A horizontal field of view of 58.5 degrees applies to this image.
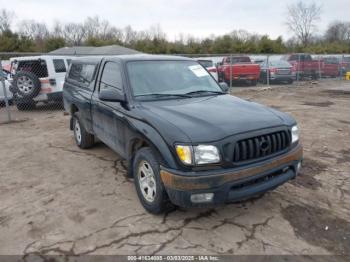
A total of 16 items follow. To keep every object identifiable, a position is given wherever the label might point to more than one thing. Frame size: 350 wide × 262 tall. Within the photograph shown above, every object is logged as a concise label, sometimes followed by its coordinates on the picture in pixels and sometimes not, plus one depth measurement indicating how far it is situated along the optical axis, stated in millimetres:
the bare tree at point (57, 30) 69988
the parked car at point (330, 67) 21750
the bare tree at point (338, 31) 71625
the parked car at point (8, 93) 11117
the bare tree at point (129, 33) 59406
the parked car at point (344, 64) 21969
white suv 10133
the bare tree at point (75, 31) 69625
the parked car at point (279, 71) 18297
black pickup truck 2939
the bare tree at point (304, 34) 70375
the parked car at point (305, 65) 19906
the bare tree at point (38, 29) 68775
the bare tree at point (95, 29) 69625
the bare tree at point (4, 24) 60794
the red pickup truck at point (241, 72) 17344
